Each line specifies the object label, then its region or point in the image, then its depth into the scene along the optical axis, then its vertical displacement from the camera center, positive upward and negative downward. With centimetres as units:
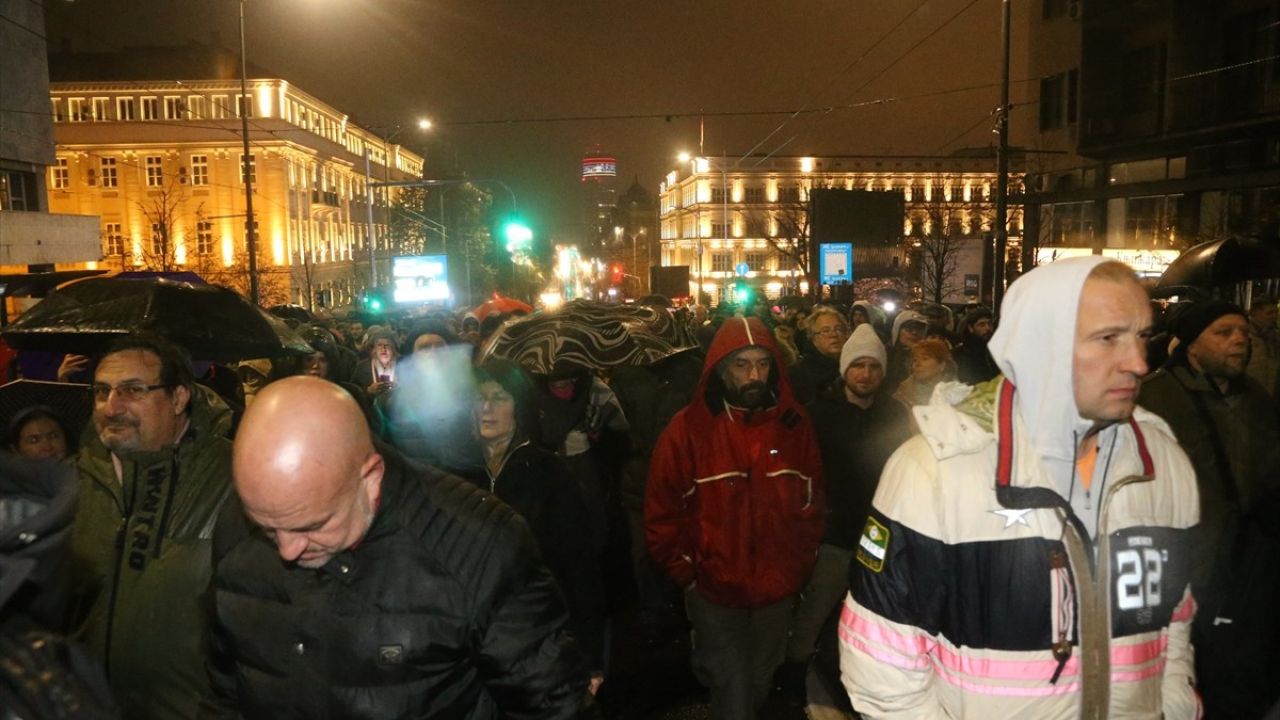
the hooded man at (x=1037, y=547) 239 -73
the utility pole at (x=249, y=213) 2289 +168
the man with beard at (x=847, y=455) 532 -107
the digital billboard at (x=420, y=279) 3441 -18
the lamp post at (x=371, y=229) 2645 +163
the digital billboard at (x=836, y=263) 2547 +23
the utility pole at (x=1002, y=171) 1719 +188
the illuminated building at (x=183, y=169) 7238 +853
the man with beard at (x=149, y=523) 328 -91
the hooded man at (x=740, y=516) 467 -125
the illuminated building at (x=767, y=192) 10412 +941
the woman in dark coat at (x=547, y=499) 431 -106
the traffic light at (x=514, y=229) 2931 +150
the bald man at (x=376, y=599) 226 -84
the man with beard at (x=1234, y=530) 425 -121
